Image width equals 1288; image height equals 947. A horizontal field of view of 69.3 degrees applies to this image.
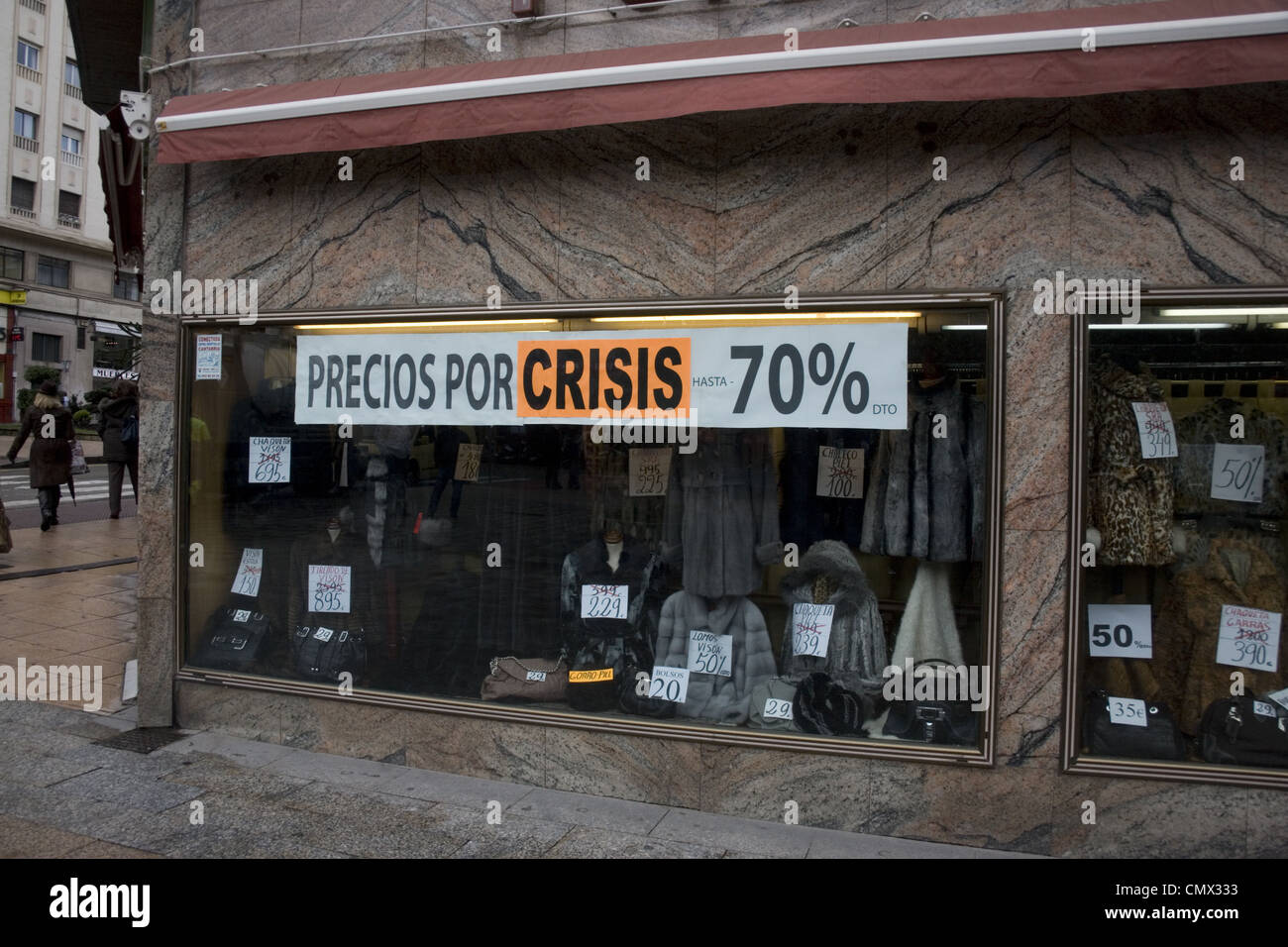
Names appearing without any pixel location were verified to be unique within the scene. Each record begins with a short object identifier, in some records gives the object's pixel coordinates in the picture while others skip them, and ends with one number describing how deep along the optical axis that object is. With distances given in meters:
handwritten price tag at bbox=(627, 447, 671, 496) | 5.34
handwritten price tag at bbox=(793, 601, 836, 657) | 5.16
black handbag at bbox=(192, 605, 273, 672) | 6.02
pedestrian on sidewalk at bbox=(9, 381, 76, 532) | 13.05
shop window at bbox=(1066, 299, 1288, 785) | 4.55
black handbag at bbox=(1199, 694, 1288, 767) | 4.46
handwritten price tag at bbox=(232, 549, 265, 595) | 6.20
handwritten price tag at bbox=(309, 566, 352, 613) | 6.05
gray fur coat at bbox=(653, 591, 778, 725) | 5.16
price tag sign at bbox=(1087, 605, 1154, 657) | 4.73
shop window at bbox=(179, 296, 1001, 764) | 4.84
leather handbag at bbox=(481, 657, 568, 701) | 5.39
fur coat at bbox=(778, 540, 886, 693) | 5.06
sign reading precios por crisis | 4.84
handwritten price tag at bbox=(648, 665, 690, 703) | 5.20
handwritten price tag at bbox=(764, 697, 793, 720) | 5.03
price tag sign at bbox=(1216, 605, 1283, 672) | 4.65
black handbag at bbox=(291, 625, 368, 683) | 5.82
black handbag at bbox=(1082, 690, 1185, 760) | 4.53
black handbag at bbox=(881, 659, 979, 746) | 4.65
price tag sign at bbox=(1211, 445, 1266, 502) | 4.78
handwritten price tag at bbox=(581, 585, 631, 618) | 5.45
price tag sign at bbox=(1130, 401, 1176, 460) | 4.77
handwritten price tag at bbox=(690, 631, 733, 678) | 5.23
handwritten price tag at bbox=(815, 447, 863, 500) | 5.10
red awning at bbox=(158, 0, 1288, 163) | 4.02
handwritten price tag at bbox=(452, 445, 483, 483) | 5.69
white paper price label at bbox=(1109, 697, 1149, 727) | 4.62
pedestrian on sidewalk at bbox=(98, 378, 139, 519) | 14.02
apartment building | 41.66
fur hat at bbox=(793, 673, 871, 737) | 4.89
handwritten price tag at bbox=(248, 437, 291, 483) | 6.10
